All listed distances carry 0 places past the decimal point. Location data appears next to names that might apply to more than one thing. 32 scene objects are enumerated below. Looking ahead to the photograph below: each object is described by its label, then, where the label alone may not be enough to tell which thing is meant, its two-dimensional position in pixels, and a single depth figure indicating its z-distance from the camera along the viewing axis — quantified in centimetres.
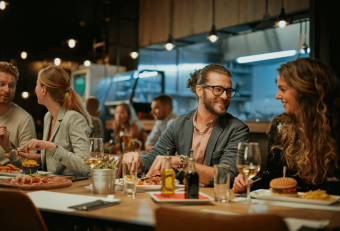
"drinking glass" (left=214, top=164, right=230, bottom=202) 150
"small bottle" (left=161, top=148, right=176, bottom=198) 152
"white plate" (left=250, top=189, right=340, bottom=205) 145
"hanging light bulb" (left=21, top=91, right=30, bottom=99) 870
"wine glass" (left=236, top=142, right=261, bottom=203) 150
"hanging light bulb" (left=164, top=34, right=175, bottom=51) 669
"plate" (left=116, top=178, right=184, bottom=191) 172
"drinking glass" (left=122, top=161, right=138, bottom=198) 160
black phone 205
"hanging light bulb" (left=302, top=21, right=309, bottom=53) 546
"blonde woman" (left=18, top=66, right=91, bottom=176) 232
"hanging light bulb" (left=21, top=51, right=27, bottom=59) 873
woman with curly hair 183
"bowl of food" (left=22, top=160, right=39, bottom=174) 213
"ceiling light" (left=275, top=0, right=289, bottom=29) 513
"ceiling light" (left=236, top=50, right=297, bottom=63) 665
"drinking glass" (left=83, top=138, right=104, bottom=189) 189
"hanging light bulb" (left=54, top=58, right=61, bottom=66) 892
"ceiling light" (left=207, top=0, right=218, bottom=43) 599
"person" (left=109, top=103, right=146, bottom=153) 549
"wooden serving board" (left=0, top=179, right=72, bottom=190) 168
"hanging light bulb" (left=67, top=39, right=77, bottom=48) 777
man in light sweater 291
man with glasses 236
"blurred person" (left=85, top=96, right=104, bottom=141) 535
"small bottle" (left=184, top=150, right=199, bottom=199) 149
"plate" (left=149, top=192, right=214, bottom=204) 142
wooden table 116
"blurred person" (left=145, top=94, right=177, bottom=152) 550
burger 156
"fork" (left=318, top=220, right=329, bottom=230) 106
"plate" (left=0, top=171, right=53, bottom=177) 210
